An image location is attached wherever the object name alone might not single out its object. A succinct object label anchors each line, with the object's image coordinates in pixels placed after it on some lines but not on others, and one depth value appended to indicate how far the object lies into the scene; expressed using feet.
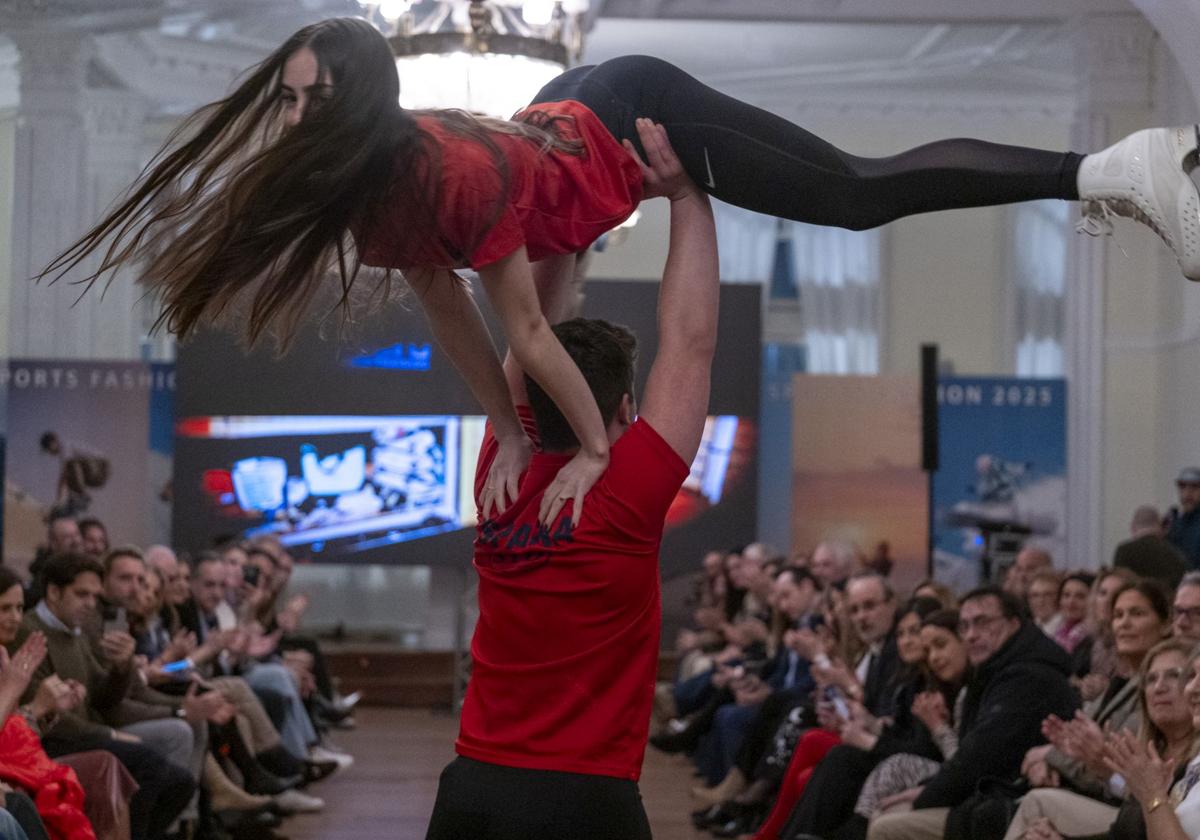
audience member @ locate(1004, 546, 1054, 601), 26.53
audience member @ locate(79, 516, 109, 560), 30.96
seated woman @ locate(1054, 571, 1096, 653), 21.30
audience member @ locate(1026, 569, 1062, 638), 22.88
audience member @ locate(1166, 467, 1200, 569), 28.68
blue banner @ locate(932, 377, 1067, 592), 38.34
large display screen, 36.27
